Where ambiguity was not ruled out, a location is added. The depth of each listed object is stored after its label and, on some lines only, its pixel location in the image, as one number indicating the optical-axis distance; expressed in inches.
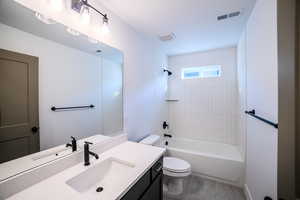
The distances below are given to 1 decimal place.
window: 115.0
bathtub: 82.6
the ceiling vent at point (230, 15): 62.1
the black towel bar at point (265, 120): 36.9
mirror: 32.7
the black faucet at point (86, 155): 44.1
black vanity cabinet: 36.9
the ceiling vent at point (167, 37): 85.4
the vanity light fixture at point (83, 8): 44.4
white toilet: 73.8
